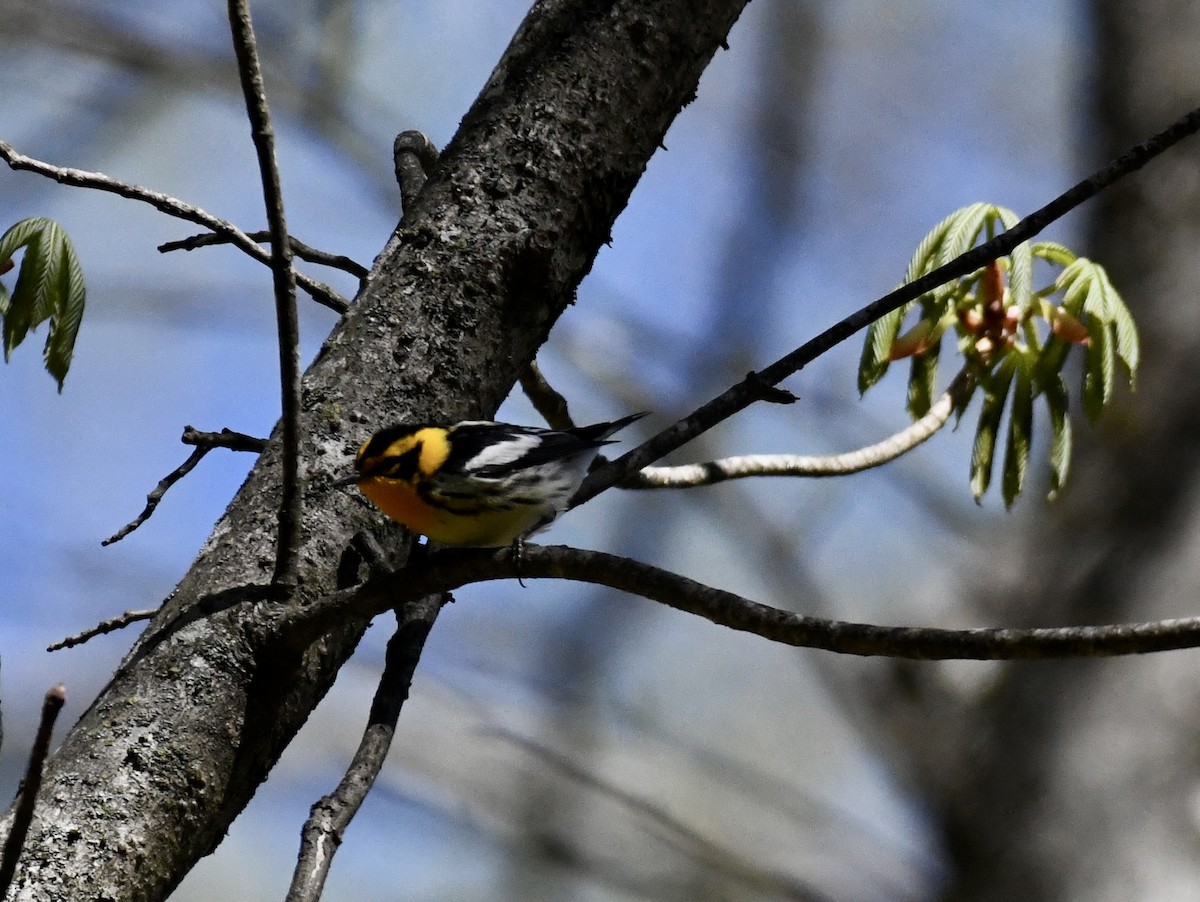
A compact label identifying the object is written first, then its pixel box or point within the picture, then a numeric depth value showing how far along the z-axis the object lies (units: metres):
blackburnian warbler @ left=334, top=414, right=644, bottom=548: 4.70
